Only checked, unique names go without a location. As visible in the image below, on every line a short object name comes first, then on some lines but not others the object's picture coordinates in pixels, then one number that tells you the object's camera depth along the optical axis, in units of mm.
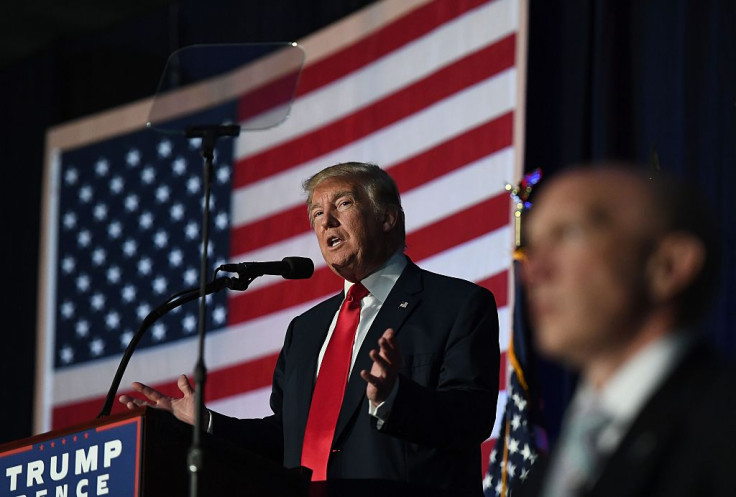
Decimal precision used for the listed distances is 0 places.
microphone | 5926
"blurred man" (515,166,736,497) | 2520
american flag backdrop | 11258
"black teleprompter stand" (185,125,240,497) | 4777
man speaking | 5621
